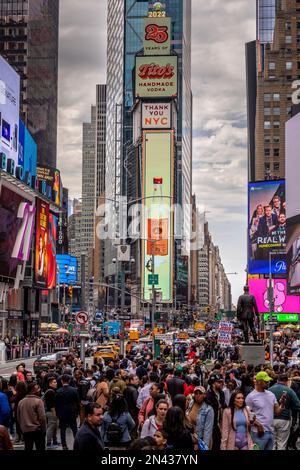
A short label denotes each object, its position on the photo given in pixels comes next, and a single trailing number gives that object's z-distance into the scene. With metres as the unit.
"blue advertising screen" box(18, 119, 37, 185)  96.00
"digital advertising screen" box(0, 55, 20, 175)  80.94
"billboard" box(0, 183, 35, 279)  73.00
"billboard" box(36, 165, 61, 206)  141.12
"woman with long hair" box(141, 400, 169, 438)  12.09
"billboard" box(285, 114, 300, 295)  56.91
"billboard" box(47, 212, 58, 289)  100.06
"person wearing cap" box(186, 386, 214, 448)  13.42
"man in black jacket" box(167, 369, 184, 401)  17.17
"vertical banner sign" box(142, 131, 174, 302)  59.00
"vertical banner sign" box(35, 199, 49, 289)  92.56
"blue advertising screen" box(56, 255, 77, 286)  155.88
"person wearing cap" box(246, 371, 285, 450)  13.93
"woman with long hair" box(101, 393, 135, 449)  12.77
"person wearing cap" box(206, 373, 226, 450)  14.00
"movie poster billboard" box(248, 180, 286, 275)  73.75
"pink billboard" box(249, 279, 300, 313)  75.11
